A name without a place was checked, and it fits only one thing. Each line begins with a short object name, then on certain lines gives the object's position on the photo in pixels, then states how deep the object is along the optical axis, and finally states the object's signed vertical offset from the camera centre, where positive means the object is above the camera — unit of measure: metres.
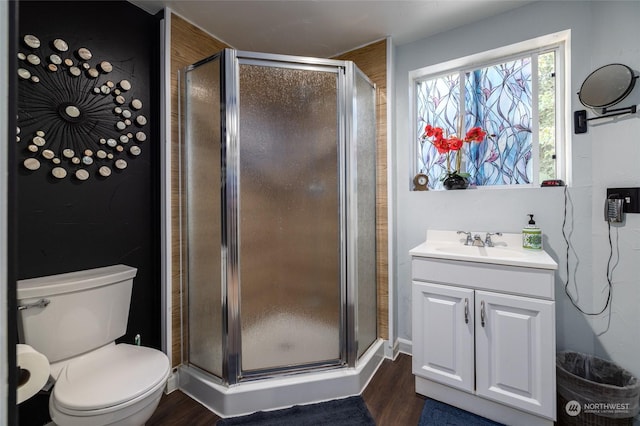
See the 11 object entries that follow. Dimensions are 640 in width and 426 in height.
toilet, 1.08 -0.66
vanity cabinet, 1.32 -0.66
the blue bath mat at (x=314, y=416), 1.45 -1.09
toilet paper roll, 0.95 -0.55
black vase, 1.93 +0.22
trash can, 1.25 -0.88
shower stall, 1.57 -0.10
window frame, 1.68 +0.97
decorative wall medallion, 1.29 +0.54
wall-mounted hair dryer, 1.36 +0.05
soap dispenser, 1.65 -0.14
